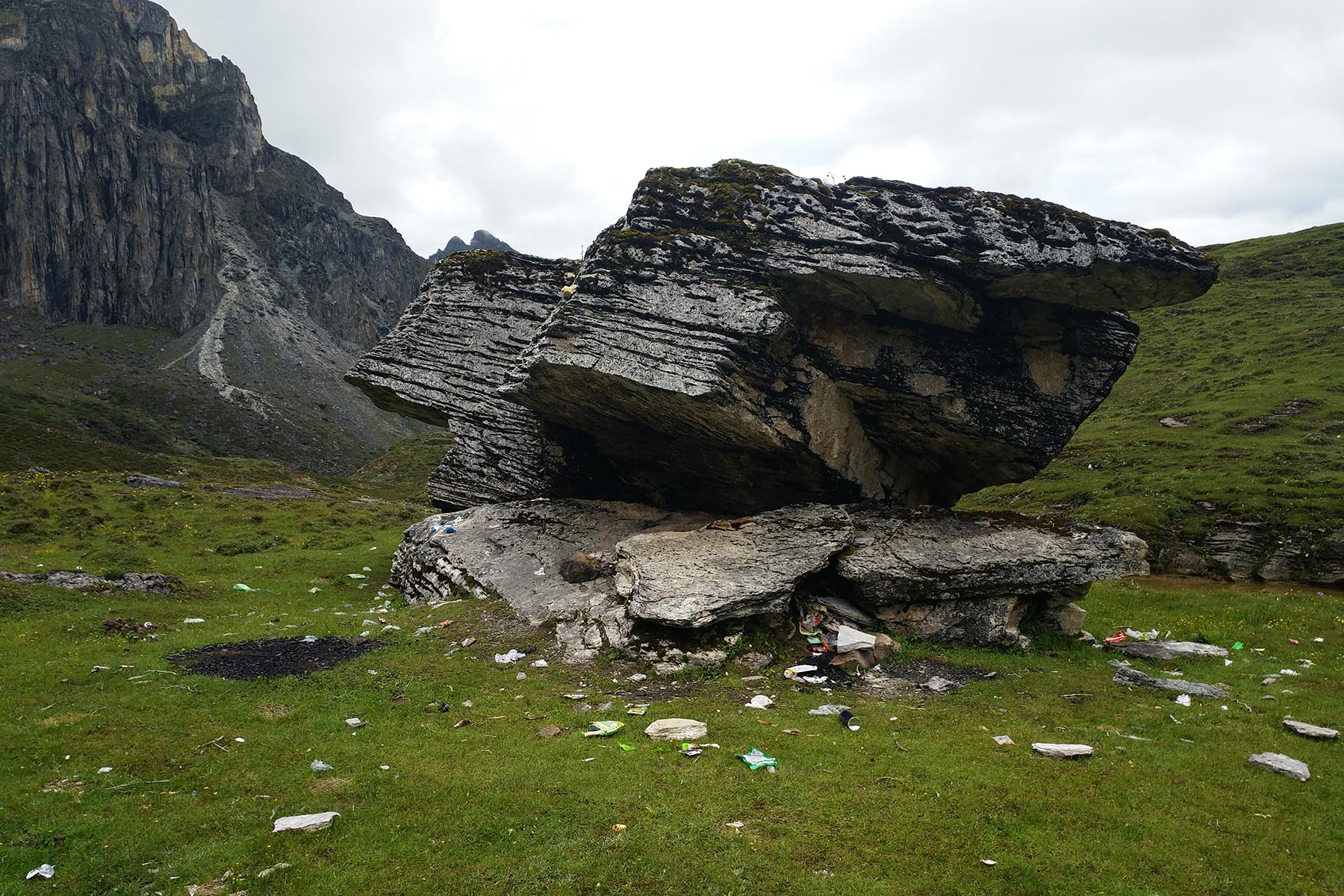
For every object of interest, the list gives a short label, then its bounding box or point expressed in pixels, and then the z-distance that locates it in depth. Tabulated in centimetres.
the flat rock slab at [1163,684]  1695
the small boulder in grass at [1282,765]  1219
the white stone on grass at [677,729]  1433
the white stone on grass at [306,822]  1047
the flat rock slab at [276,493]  6181
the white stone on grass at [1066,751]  1318
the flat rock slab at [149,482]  5659
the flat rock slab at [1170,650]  2055
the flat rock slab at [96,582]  2394
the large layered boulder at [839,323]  2208
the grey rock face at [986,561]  2173
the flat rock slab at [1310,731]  1381
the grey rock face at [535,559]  2152
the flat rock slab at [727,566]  1953
